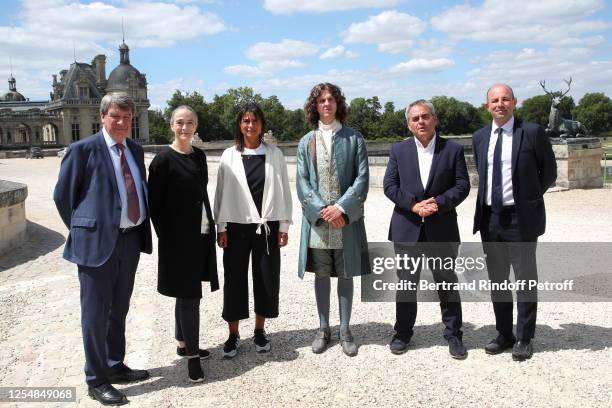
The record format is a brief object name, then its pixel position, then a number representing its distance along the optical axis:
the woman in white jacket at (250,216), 4.48
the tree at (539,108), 91.88
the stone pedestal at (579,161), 15.62
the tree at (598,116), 90.31
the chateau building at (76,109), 67.06
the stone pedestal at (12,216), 8.62
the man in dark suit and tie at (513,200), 4.33
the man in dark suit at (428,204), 4.43
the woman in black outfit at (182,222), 4.04
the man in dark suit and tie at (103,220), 3.72
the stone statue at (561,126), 17.05
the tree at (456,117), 86.38
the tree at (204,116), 65.25
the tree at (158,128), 75.81
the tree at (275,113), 74.31
